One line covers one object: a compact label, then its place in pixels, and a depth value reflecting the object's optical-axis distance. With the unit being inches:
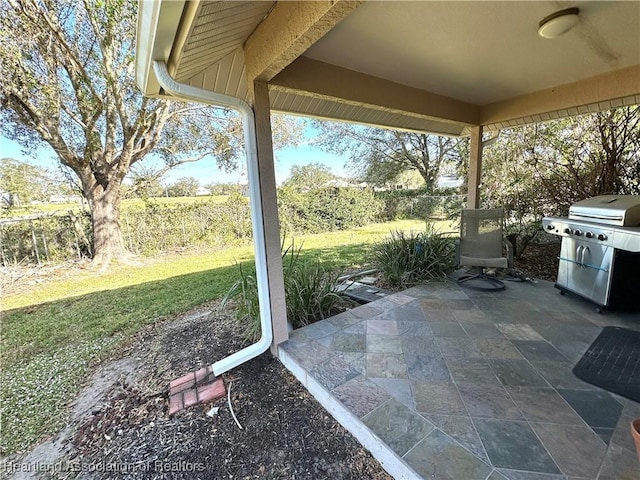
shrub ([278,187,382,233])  333.1
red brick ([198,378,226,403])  80.4
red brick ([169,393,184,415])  77.2
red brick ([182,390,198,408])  79.3
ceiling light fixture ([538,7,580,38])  71.2
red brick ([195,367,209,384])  88.1
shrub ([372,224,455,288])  157.3
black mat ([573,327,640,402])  70.7
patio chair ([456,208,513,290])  147.6
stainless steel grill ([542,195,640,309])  99.5
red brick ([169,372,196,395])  85.3
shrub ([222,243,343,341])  112.8
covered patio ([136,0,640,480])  55.6
